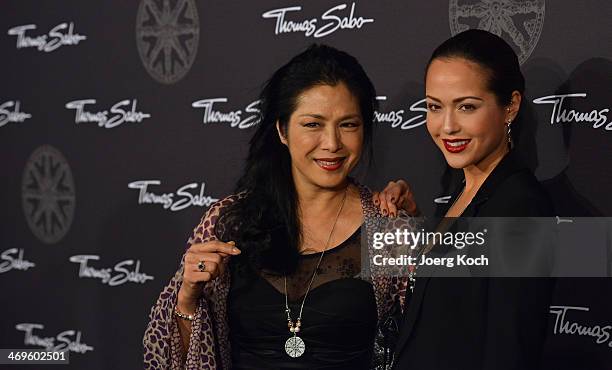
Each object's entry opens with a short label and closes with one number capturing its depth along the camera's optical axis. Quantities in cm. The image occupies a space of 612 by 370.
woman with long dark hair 240
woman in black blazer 208
